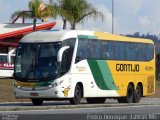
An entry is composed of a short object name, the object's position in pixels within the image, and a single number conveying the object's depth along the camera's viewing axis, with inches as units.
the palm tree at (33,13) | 2469.2
